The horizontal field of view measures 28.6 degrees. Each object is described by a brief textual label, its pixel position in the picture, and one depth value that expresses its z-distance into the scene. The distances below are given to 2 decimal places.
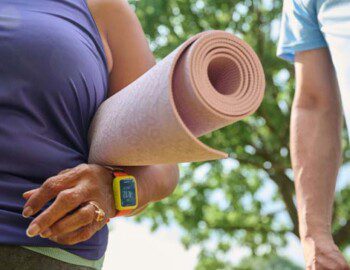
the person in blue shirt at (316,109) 2.48
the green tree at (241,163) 9.70
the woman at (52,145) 1.23
